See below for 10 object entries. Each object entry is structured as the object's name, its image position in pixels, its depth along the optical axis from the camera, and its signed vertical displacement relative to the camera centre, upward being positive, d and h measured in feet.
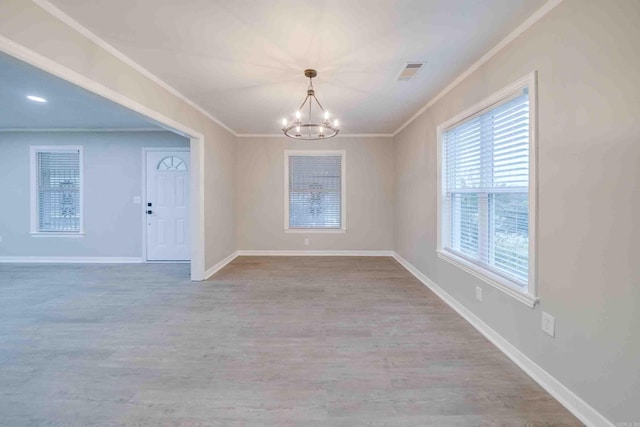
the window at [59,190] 17.69 +1.29
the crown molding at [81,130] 17.38 +5.00
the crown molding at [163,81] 6.24 +4.55
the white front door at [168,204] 17.49 +0.41
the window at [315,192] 19.77 +1.30
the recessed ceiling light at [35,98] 11.87 +4.82
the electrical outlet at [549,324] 6.08 -2.49
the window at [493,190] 7.04 +0.65
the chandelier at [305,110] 9.36 +3.44
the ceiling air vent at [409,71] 9.03 +4.69
